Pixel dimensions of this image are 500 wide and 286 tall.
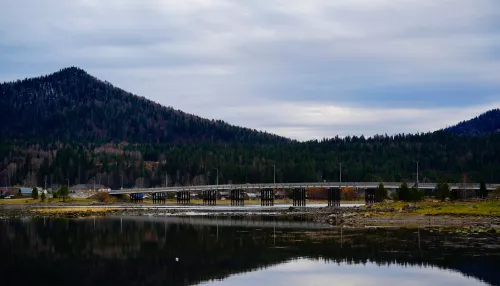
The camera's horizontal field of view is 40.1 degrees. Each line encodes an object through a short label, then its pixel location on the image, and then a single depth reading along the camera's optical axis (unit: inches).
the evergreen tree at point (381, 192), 5693.9
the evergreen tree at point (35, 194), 7396.7
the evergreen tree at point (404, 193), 5118.1
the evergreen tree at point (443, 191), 5192.4
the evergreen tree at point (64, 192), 7091.5
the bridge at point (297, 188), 6008.9
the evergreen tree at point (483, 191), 5334.6
